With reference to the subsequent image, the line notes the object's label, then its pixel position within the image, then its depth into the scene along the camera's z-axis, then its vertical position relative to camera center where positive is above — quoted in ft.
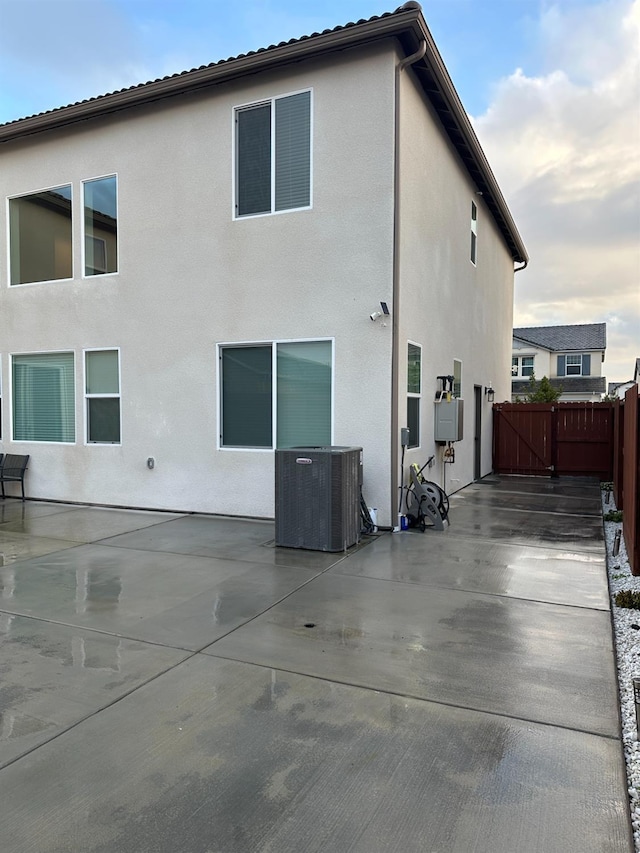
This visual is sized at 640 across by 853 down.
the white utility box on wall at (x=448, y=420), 30.78 -0.42
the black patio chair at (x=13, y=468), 33.14 -3.16
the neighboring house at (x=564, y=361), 117.50 +10.46
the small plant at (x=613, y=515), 28.09 -5.05
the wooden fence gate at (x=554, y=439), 46.60 -2.21
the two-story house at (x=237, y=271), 24.70 +6.90
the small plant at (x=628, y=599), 15.69 -5.10
